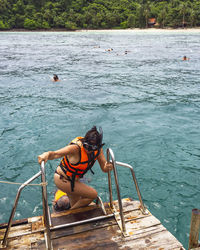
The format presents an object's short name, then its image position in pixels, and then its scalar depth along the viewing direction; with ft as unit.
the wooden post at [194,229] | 12.12
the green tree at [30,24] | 388.57
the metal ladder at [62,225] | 11.70
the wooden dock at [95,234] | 12.51
